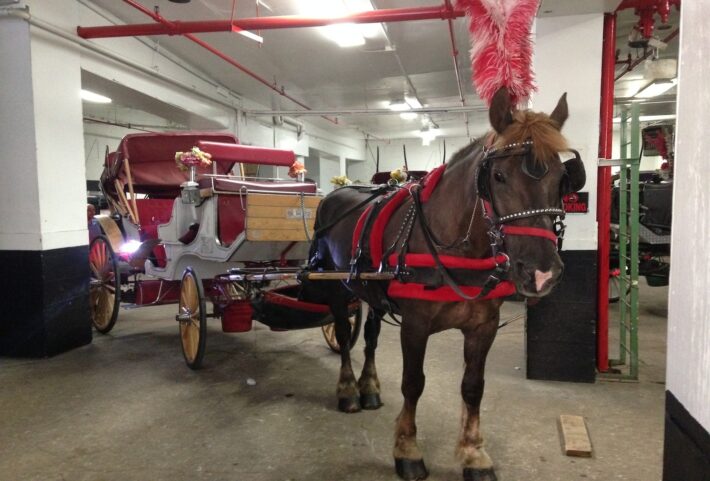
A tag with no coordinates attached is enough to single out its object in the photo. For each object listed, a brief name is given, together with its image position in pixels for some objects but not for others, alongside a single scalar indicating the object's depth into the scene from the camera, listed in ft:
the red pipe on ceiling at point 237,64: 15.37
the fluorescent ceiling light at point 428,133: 40.60
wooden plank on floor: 8.46
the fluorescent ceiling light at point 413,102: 34.94
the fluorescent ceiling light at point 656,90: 26.07
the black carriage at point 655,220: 19.71
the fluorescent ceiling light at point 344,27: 17.08
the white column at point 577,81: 11.80
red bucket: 13.53
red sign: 11.95
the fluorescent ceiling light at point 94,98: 29.96
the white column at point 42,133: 13.91
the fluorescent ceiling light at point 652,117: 36.45
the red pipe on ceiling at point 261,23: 14.29
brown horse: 5.68
